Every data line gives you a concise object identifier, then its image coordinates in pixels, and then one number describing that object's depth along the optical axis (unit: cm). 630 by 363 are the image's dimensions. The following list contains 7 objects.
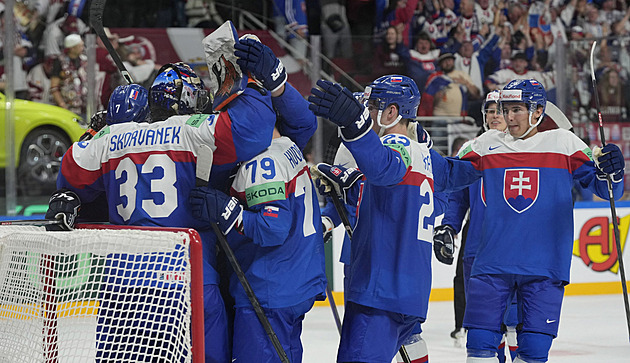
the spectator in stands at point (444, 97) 1510
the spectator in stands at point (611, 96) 1552
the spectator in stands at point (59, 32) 1434
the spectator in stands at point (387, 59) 1547
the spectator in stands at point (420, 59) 1561
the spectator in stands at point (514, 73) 1619
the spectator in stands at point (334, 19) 1685
